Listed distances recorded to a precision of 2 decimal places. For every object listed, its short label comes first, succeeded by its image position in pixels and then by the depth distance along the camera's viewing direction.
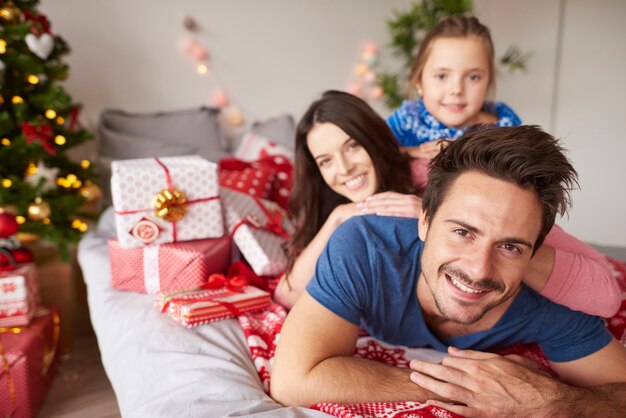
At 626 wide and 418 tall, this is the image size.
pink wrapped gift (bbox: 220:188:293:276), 1.89
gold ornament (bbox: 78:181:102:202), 2.46
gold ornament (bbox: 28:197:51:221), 2.24
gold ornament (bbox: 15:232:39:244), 2.29
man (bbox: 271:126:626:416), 1.11
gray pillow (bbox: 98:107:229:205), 2.79
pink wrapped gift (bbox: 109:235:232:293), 1.79
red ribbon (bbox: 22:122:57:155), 2.14
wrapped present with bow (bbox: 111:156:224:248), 1.75
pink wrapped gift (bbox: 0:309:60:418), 1.75
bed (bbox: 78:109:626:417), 1.12
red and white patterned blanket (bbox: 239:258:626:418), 1.38
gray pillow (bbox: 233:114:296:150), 3.15
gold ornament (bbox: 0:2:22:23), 2.20
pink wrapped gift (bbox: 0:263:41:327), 1.98
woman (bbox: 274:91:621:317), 1.54
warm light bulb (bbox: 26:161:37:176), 2.26
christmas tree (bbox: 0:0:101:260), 2.17
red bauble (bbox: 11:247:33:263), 2.16
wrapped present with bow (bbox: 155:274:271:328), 1.52
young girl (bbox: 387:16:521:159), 1.84
